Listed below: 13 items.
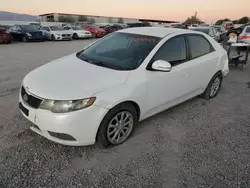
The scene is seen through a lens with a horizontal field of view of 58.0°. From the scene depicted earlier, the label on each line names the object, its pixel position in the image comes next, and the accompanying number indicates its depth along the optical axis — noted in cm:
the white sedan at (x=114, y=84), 263
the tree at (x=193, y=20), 7350
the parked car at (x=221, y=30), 1734
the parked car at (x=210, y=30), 1277
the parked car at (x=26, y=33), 1798
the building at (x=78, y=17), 4926
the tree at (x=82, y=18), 5462
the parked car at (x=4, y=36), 1611
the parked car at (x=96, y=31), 2480
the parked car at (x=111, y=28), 2804
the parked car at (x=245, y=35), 1122
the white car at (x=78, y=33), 2181
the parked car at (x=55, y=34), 1962
